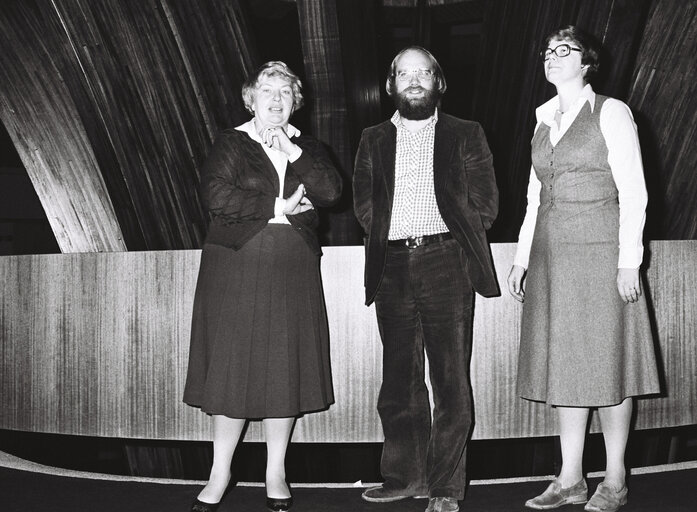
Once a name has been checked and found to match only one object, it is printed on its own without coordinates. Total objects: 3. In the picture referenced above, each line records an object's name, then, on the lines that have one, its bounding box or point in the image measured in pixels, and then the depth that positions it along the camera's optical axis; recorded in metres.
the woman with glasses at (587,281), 2.63
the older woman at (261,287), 2.67
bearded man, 2.69
